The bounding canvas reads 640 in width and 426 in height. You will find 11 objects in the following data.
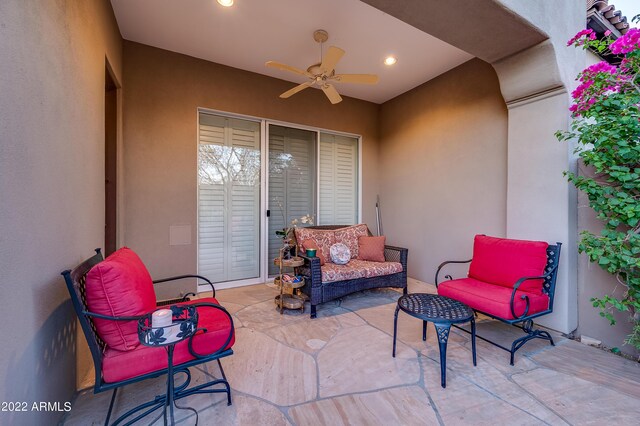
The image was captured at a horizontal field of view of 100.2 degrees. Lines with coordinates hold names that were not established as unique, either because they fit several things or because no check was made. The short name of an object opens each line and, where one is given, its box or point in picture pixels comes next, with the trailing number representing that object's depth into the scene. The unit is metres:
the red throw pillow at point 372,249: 3.67
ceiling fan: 2.58
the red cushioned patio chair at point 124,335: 1.27
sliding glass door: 3.76
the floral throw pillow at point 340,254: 3.45
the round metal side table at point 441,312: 1.80
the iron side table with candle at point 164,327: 1.19
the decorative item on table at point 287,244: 3.15
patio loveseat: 2.94
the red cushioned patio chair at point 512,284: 2.12
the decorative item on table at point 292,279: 3.06
